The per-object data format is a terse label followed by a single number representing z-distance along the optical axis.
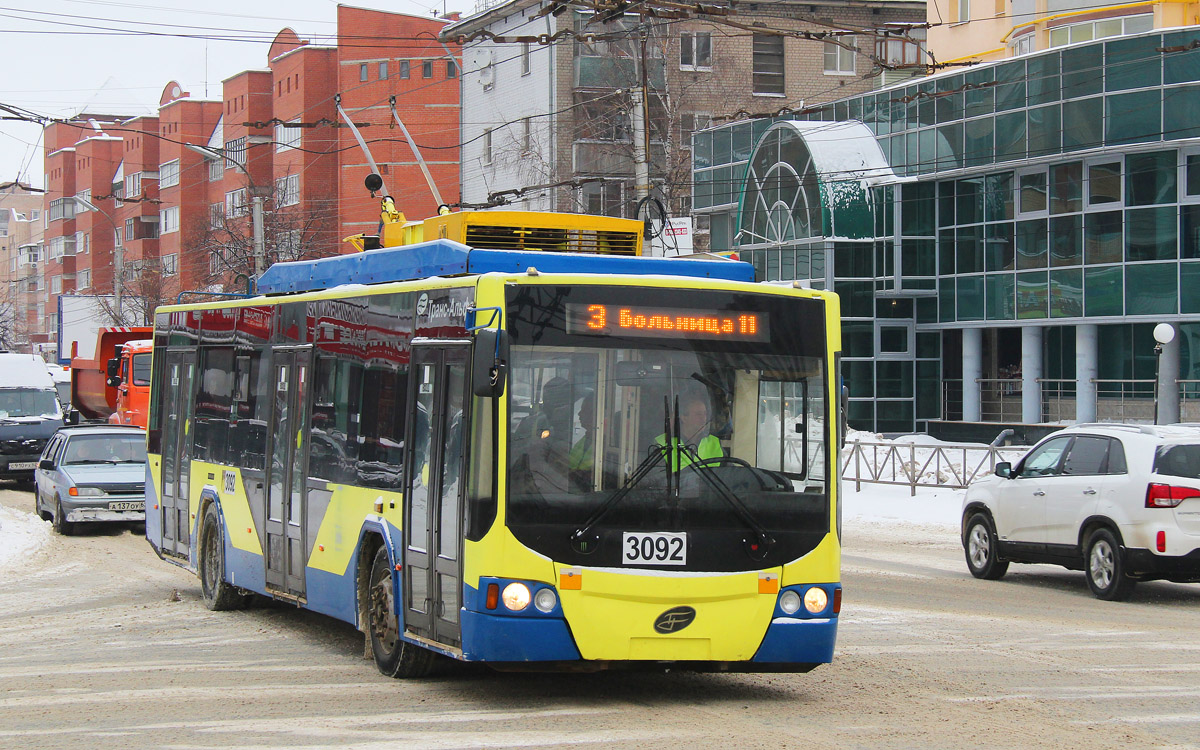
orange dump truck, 38.72
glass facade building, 37.69
